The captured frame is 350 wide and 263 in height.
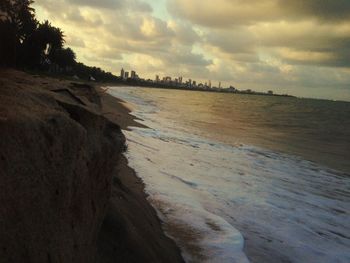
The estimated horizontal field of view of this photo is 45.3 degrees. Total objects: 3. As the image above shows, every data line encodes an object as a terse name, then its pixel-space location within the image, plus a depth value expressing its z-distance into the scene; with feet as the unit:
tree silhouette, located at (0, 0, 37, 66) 13.48
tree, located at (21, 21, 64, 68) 95.20
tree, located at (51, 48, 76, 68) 157.21
